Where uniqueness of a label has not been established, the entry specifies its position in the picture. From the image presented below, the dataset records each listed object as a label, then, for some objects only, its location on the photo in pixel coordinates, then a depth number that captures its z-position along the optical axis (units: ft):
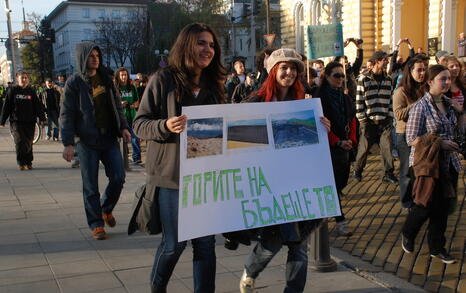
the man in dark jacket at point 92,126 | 17.53
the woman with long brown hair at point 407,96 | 18.83
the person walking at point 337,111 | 17.08
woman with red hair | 10.97
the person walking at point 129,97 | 35.01
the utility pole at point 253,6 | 90.08
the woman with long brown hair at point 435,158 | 14.76
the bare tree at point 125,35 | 201.26
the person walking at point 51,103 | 49.49
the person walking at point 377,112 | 26.32
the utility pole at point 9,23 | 105.81
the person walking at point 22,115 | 33.86
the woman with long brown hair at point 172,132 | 10.20
